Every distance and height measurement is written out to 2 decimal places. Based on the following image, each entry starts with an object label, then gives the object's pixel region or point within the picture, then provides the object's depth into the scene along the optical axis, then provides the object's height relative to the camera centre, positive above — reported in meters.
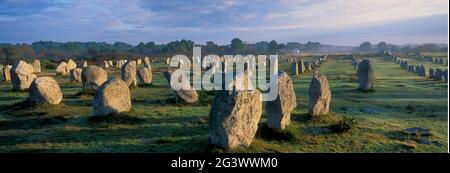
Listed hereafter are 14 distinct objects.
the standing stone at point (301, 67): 46.62 -0.96
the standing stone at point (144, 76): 34.06 -1.17
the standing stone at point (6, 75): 39.23 -1.08
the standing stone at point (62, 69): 46.53 -0.80
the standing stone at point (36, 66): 50.38 -0.52
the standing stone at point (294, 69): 44.25 -1.06
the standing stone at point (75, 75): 37.31 -1.16
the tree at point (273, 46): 156.55 +4.00
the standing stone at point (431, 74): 38.73 -1.53
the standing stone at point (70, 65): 49.54 -0.43
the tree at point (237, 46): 136.62 +3.92
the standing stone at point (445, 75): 35.43 -1.49
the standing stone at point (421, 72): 41.97 -1.46
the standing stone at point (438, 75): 36.38 -1.53
